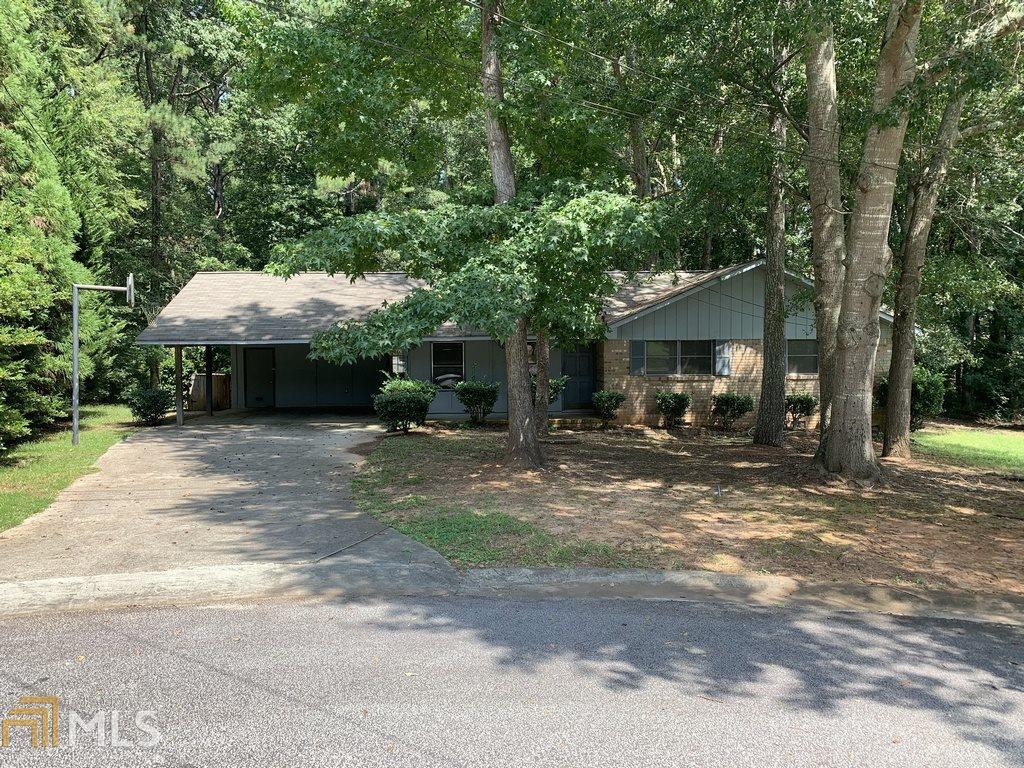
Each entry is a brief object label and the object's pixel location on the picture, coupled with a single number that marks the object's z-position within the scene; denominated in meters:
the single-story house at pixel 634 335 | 19.19
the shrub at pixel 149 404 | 18.67
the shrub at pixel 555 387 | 18.72
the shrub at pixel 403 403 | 16.48
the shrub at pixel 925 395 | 19.17
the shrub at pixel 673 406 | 19.06
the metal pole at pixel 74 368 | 14.05
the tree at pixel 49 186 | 11.83
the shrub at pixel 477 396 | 18.62
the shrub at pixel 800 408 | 19.45
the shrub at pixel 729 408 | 19.27
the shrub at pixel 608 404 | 19.00
